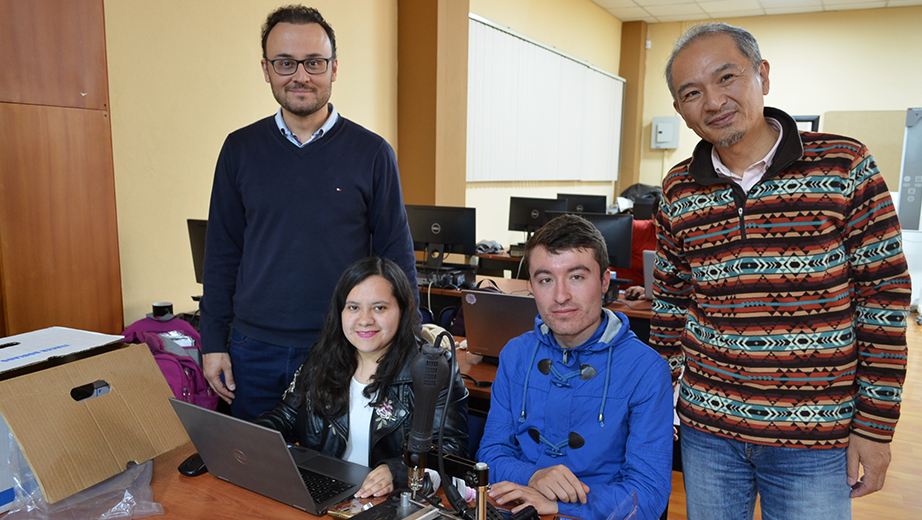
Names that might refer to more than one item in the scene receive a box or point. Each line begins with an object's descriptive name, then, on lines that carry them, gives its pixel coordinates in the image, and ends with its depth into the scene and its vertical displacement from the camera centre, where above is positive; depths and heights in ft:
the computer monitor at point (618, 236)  11.10 -0.93
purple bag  7.69 -2.44
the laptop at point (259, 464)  3.83 -1.89
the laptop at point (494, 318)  7.41 -1.68
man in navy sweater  5.82 -0.40
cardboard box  4.00 -1.63
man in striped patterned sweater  4.09 -0.75
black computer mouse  4.58 -2.14
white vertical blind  19.06 +2.54
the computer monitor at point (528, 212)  15.76 -0.79
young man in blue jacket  4.59 -1.62
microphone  2.73 -0.85
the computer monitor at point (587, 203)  17.76 -0.59
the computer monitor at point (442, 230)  12.24 -0.99
